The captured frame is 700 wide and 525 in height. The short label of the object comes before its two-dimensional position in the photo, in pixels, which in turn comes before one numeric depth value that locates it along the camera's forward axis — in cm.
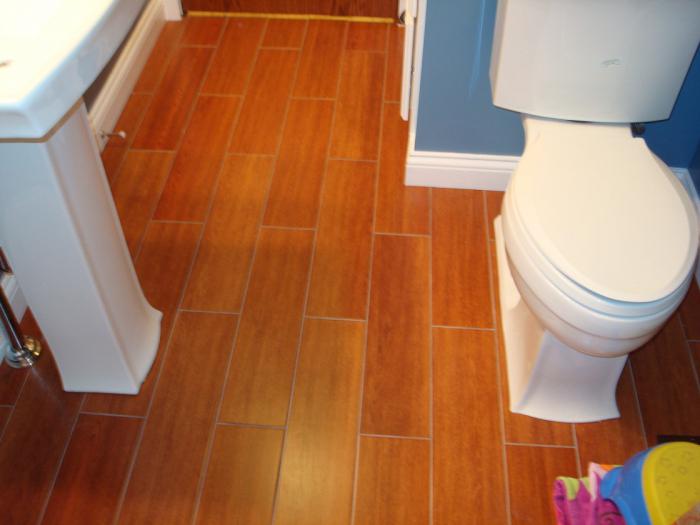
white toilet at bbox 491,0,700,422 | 123
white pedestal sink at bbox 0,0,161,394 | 91
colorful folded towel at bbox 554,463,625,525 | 134
